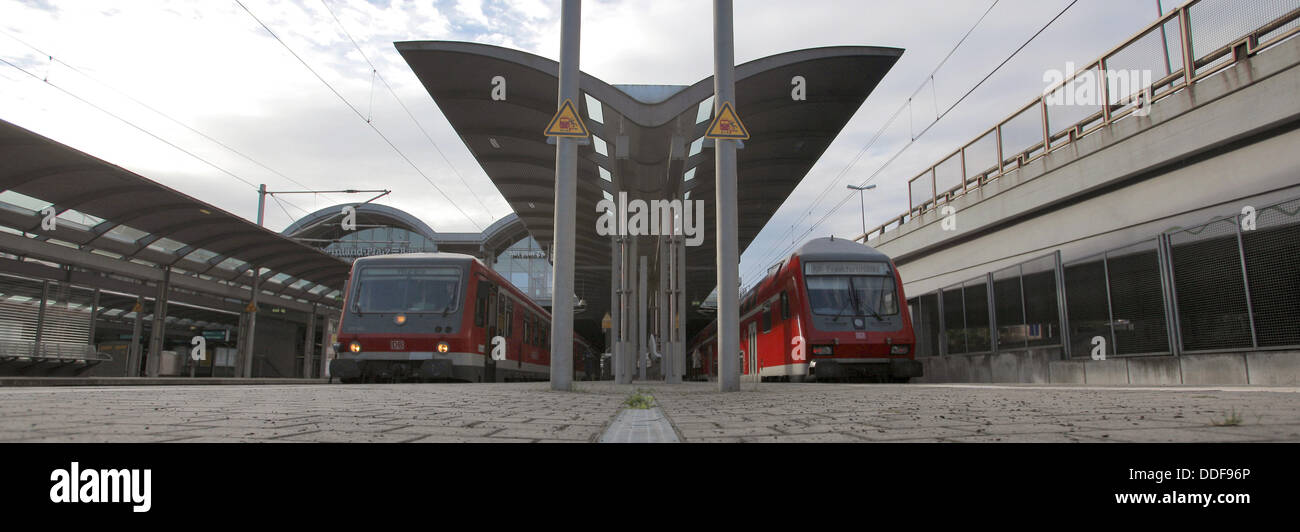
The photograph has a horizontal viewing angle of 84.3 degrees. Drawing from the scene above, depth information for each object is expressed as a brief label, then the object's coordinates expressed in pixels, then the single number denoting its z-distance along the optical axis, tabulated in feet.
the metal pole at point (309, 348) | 74.90
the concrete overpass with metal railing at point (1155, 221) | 31.45
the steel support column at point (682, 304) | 49.34
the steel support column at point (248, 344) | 60.95
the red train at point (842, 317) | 46.11
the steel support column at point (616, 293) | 53.52
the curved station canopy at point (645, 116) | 41.73
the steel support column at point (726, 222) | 28.53
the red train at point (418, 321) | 42.47
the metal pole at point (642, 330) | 55.06
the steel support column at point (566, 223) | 28.27
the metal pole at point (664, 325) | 48.32
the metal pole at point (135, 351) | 52.01
